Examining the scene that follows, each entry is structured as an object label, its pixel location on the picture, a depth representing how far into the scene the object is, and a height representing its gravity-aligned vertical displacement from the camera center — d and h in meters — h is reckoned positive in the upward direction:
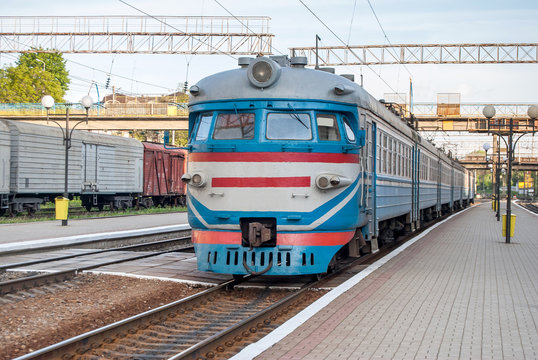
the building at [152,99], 82.47 +15.06
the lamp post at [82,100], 25.65 +3.35
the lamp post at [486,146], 42.59 +3.02
